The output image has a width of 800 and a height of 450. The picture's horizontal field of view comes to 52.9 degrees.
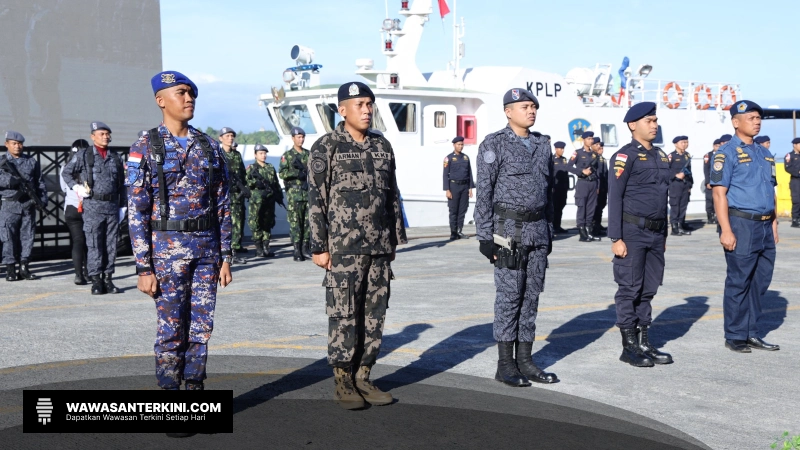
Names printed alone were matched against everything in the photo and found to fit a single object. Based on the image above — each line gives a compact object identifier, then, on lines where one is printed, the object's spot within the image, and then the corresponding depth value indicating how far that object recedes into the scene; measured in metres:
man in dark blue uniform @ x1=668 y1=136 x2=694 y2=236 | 17.82
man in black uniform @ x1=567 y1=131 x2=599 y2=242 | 16.91
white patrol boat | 18.81
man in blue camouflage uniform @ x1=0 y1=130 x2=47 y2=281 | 11.05
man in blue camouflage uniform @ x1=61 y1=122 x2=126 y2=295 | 9.82
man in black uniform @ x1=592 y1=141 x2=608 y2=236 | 17.41
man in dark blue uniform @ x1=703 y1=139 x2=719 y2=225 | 19.59
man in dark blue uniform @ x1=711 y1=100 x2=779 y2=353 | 6.82
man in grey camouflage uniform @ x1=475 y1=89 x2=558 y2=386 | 5.76
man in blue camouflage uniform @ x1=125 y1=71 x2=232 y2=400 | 4.62
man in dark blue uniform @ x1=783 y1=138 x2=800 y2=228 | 19.91
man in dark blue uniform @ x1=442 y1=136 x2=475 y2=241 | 17.16
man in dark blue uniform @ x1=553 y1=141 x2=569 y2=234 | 17.89
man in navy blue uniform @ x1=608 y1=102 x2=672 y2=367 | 6.41
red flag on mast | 20.73
